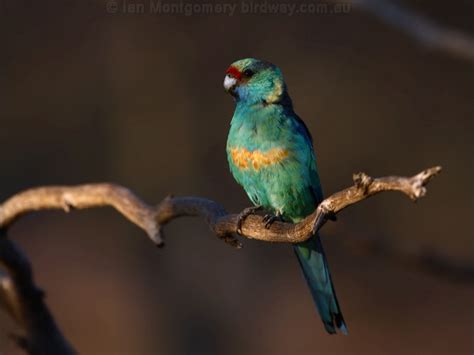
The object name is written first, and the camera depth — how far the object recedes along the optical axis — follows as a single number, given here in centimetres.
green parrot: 634
